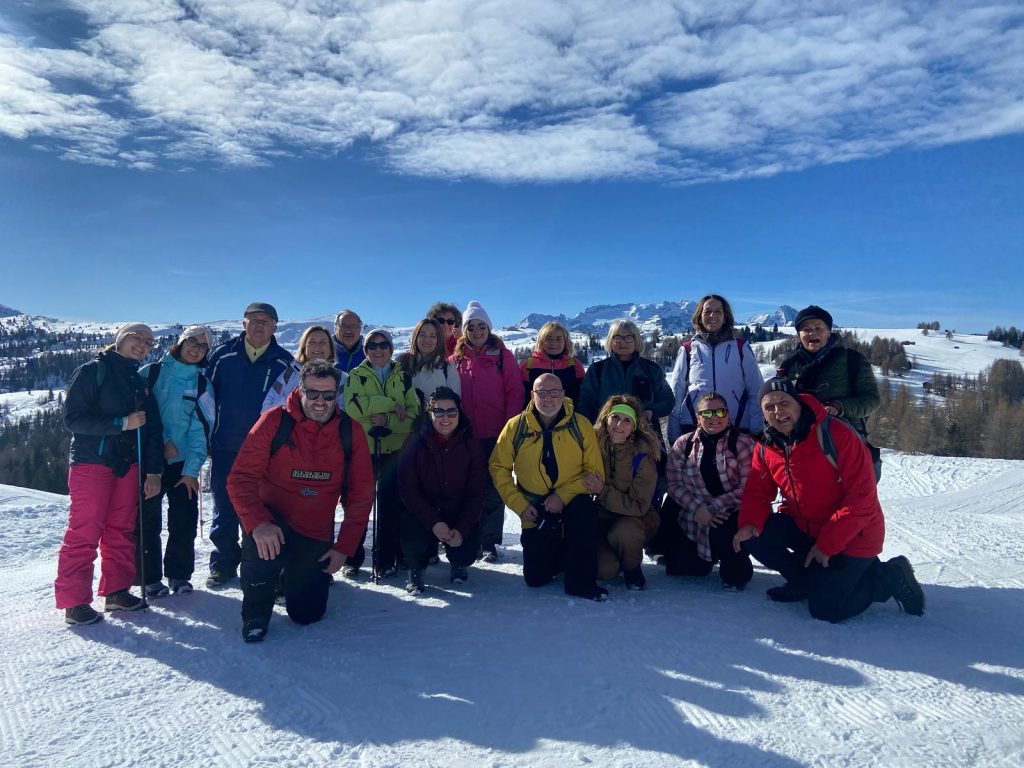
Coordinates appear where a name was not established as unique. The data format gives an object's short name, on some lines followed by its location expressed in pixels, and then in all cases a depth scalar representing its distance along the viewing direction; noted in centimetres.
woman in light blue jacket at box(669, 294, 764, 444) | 589
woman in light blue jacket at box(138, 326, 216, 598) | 520
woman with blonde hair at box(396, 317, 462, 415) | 608
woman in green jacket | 573
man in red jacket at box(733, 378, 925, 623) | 447
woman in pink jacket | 624
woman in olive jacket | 520
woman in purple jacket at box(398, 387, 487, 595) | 526
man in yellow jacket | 517
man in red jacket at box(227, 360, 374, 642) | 439
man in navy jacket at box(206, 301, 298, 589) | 543
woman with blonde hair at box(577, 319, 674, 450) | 605
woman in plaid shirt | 523
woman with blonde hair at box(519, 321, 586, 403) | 639
